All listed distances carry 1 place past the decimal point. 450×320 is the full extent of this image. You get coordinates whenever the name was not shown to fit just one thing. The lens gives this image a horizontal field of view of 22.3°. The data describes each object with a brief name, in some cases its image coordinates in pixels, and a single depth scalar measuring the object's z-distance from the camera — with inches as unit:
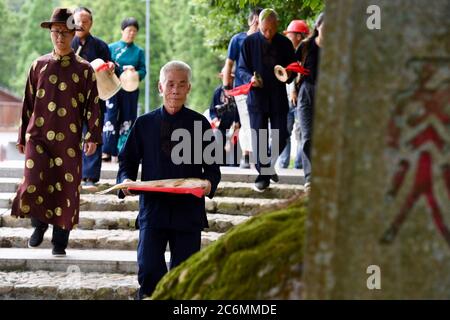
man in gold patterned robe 388.2
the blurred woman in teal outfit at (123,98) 591.5
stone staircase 370.6
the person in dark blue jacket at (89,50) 512.4
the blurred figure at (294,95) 535.6
